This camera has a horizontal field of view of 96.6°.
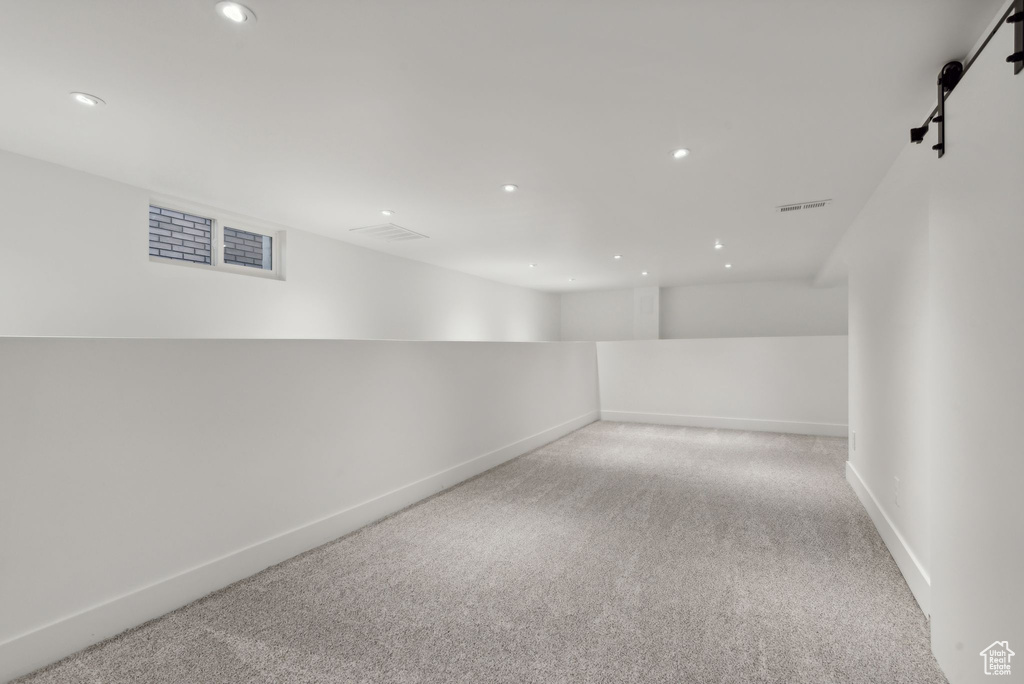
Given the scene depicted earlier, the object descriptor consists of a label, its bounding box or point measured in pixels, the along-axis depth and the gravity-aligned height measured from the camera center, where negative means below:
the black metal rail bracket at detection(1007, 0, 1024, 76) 1.17 +0.83
